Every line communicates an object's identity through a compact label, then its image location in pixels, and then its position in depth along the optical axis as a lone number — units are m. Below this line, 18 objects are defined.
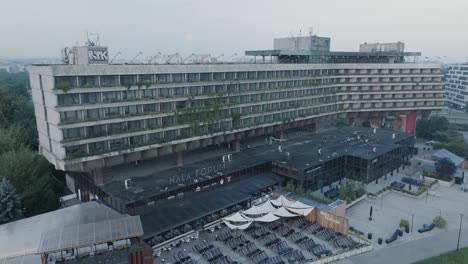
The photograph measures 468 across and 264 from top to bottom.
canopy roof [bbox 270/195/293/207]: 51.28
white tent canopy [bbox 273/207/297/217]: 49.22
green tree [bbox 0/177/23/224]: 46.00
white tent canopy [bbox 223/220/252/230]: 46.41
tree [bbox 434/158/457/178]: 70.12
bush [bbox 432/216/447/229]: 50.92
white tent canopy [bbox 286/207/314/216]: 49.59
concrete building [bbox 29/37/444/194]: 50.19
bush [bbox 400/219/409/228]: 50.25
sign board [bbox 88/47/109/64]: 52.25
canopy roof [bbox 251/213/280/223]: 47.84
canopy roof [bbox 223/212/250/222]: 47.05
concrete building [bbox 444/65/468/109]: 191.25
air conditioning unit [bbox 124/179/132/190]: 53.50
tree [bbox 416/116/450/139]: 109.94
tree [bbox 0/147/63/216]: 52.34
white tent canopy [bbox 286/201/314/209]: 50.12
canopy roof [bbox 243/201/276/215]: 48.81
